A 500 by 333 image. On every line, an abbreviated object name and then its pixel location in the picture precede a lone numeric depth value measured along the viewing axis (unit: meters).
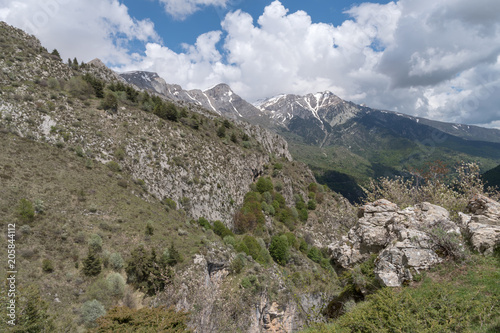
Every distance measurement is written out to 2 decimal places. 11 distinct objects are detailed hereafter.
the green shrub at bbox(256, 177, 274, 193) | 54.78
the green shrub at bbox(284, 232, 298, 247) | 43.44
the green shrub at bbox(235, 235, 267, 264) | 34.19
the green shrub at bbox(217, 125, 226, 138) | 59.13
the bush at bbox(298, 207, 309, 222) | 54.31
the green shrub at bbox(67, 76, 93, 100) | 39.34
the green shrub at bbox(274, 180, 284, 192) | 57.81
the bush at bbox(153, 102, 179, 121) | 48.25
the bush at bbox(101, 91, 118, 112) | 39.44
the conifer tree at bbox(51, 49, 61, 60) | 47.24
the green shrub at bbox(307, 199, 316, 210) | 58.87
